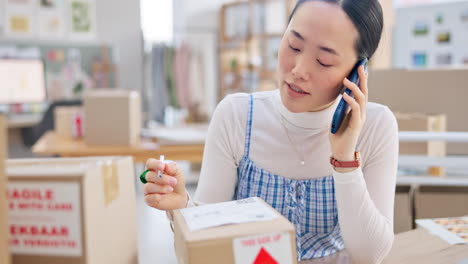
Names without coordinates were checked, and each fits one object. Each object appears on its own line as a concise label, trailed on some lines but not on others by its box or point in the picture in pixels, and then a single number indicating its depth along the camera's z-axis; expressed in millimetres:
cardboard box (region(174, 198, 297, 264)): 667
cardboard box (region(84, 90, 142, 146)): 2924
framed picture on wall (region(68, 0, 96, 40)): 5617
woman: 1054
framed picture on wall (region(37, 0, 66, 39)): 5359
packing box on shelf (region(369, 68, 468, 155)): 2102
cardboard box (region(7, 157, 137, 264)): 658
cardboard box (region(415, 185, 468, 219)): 1660
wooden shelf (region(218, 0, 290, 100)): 6543
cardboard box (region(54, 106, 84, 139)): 3461
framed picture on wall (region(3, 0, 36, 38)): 5055
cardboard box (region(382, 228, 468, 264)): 1040
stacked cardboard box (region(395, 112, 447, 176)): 1908
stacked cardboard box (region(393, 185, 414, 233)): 1646
